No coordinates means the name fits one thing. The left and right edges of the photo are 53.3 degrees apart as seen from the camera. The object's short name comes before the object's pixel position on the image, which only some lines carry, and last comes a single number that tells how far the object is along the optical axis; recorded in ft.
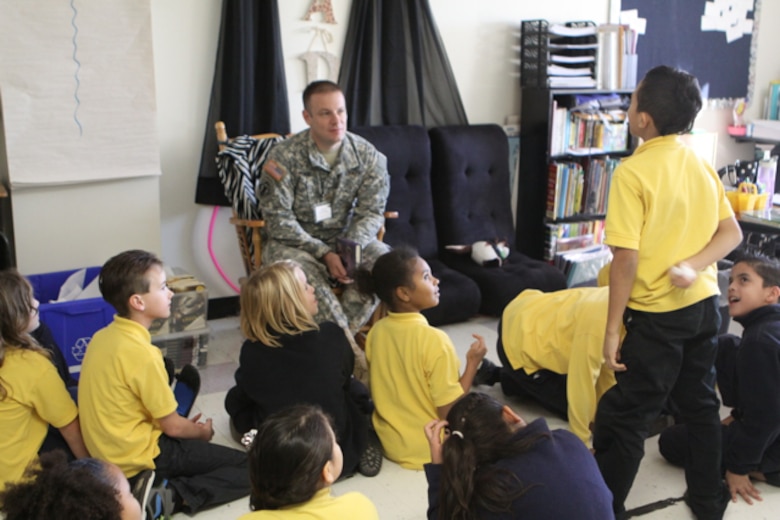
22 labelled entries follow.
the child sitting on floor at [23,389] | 7.29
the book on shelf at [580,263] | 15.49
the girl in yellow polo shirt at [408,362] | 8.45
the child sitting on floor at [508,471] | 4.87
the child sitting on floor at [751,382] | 7.87
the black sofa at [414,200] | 13.58
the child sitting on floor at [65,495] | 4.61
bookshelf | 15.28
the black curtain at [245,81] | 12.76
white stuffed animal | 14.29
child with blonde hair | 8.27
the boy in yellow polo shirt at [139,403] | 7.53
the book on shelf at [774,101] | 19.03
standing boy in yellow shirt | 6.77
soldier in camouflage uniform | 11.51
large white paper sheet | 10.96
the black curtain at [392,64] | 14.01
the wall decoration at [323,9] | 13.57
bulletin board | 17.11
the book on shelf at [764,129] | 18.26
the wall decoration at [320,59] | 13.73
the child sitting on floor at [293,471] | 5.12
